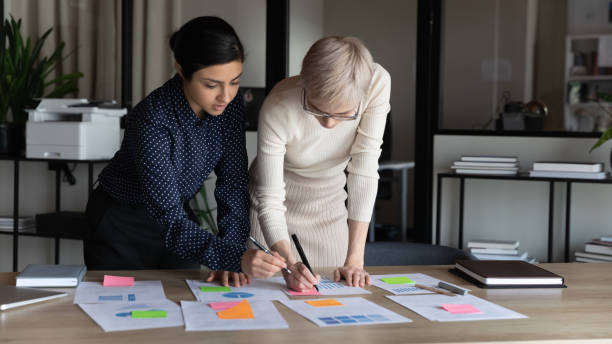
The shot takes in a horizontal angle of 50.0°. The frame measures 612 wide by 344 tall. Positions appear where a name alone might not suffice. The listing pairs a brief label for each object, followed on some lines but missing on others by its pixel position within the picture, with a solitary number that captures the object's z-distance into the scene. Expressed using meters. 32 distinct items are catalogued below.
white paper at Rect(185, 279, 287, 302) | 1.56
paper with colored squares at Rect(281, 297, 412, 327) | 1.38
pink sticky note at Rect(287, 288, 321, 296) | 1.61
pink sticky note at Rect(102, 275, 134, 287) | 1.66
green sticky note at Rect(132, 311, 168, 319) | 1.38
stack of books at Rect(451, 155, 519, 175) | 3.40
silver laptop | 1.44
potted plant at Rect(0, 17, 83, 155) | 3.89
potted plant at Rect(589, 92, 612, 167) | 3.07
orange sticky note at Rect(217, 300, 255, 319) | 1.39
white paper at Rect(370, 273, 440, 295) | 1.65
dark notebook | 1.72
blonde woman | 1.66
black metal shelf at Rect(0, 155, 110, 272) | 3.72
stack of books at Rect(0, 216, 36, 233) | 3.93
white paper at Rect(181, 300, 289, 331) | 1.32
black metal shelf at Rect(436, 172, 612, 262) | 3.26
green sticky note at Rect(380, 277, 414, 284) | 1.76
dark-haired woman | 1.67
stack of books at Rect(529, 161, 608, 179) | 3.23
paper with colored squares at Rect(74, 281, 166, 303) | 1.52
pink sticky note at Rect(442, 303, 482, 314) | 1.46
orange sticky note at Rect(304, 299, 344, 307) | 1.51
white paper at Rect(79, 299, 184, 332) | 1.32
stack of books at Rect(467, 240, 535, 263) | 3.41
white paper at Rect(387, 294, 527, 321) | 1.43
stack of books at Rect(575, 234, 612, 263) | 3.16
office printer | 3.63
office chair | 2.20
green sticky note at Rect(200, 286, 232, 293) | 1.62
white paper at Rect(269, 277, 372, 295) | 1.64
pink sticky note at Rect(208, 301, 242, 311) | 1.46
